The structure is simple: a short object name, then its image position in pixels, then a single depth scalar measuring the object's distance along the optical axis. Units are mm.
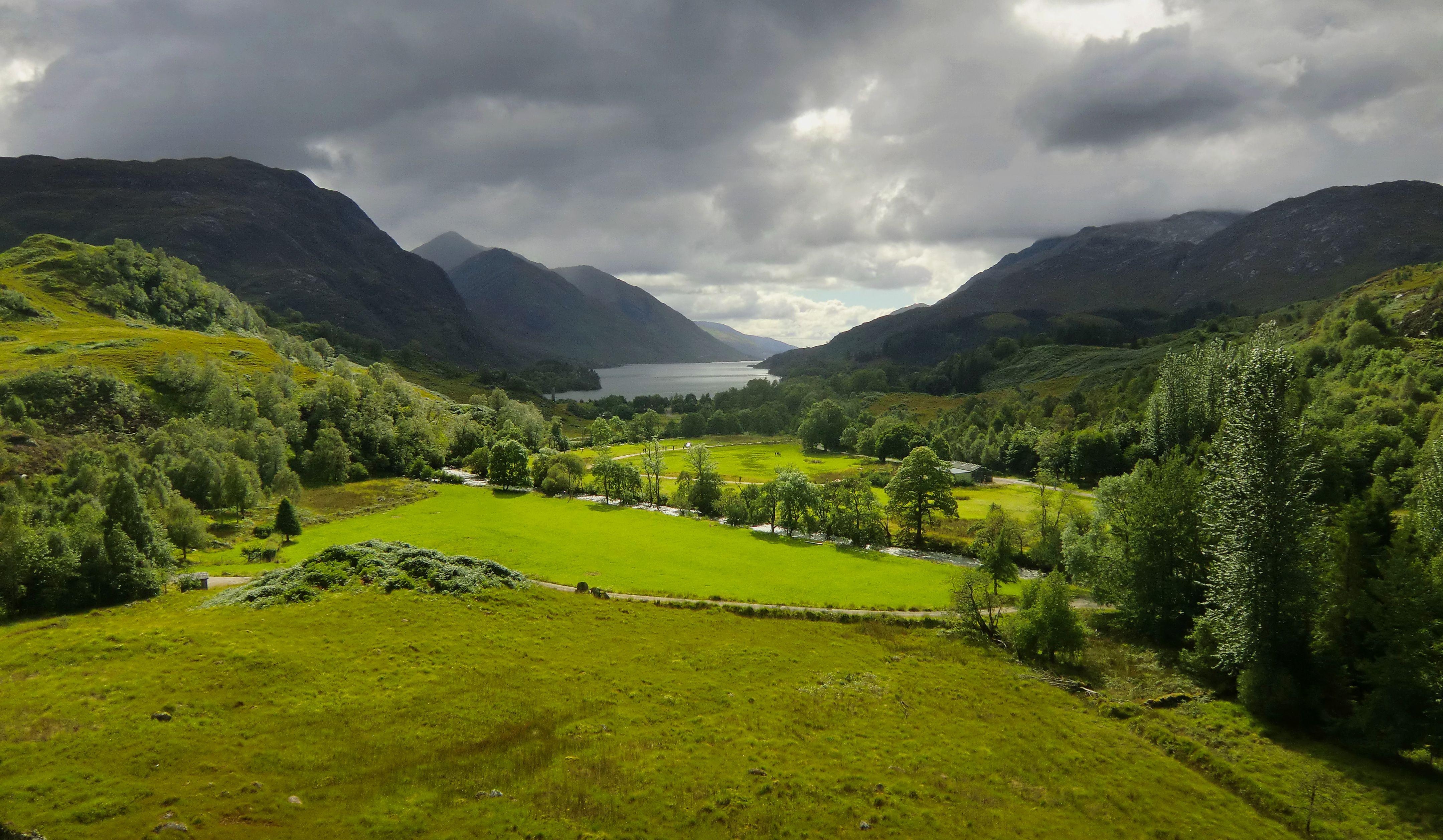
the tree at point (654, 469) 107125
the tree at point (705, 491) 97812
